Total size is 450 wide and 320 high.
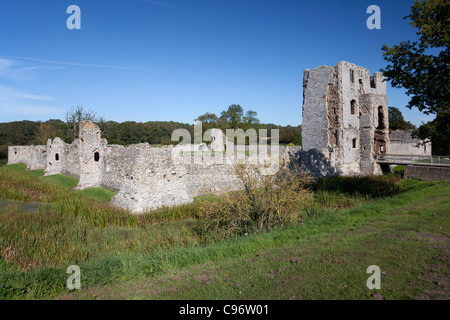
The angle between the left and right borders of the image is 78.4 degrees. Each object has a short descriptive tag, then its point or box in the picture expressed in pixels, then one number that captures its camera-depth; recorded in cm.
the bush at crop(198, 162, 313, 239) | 983
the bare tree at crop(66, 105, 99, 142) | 4772
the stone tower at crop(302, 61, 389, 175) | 2717
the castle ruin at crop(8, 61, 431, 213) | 1511
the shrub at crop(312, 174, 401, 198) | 1675
